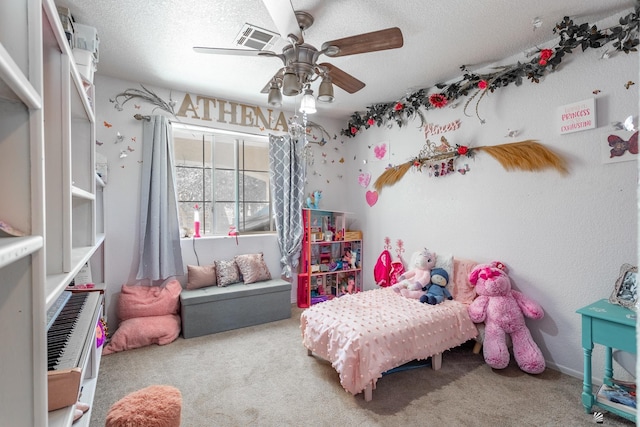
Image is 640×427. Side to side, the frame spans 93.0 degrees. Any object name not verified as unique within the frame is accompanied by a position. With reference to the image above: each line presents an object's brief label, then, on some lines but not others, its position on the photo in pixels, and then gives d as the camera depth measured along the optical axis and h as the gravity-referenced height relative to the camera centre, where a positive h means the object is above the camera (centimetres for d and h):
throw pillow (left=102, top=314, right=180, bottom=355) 260 -104
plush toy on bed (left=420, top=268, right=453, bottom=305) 258 -70
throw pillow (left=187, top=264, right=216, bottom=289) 315 -65
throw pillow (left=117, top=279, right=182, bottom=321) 282 -81
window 340 +41
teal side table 166 -71
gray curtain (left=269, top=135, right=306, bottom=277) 367 +26
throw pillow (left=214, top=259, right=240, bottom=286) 324 -63
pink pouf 101 -67
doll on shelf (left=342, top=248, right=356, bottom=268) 403 -64
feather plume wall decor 227 +44
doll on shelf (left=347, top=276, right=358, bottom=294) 404 -99
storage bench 289 -93
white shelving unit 61 +0
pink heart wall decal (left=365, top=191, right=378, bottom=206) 384 +19
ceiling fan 151 +91
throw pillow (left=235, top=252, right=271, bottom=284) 337 -61
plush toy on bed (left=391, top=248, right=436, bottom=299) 280 -63
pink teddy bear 223 -84
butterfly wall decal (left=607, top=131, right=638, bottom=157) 190 +40
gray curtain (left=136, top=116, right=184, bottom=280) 296 +9
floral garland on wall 189 +111
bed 195 -86
